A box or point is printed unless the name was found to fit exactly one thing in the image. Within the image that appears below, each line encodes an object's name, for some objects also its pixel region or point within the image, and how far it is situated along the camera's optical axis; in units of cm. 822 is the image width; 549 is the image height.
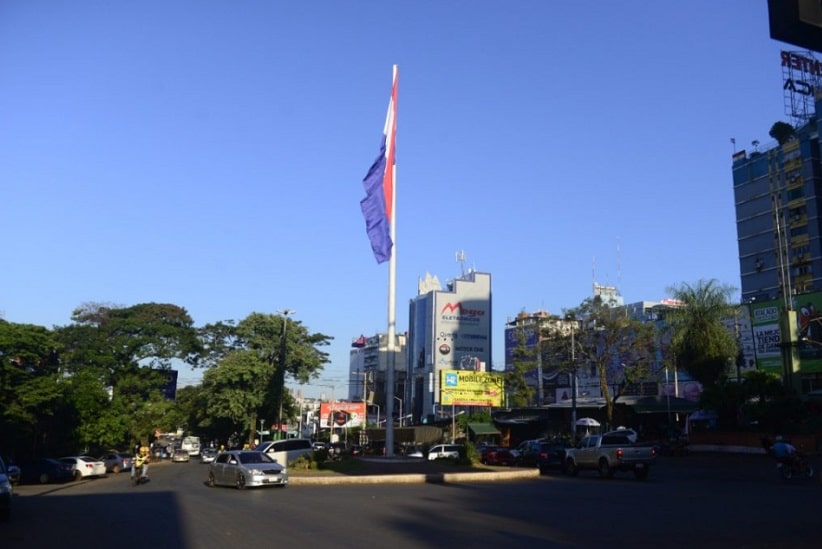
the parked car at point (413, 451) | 5726
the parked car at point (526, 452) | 4306
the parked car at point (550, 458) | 3838
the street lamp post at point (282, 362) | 5869
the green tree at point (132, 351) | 6056
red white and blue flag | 3356
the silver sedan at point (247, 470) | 2558
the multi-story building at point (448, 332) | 12575
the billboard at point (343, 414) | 9274
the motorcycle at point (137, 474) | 3055
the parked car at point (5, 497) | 1538
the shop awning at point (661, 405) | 5519
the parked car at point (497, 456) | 4519
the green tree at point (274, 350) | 6181
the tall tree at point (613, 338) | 5341
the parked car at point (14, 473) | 3378
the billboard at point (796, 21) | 561
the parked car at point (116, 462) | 4931
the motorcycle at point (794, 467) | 2727
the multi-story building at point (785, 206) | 7588
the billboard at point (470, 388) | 6588
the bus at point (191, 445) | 9769
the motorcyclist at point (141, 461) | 3066
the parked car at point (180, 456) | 7348
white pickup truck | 2970
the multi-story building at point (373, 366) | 14362
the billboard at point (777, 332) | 5791
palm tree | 4791
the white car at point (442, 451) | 4606
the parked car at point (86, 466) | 3931
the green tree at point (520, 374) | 6116
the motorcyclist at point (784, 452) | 2705
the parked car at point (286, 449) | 3781
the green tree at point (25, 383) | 3878
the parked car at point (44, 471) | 3678
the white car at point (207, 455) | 6796
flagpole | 3291
